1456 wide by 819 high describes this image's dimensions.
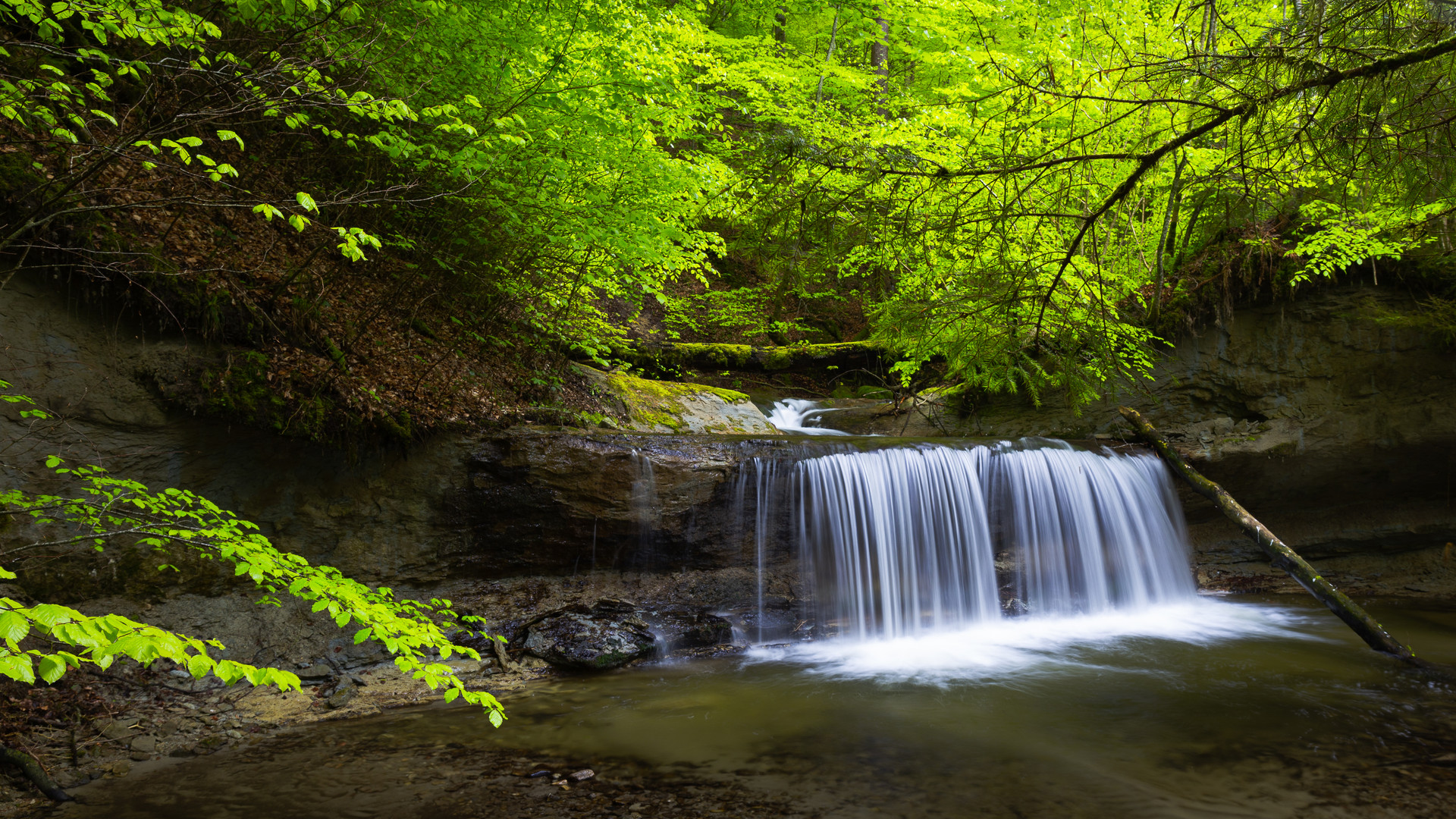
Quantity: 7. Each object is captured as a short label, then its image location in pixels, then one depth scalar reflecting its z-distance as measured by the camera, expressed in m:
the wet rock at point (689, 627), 6.53
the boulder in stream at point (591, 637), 5.86
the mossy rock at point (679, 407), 8.88
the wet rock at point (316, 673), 5.20
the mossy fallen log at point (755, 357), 13.74
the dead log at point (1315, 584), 5.81
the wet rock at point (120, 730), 4.04
